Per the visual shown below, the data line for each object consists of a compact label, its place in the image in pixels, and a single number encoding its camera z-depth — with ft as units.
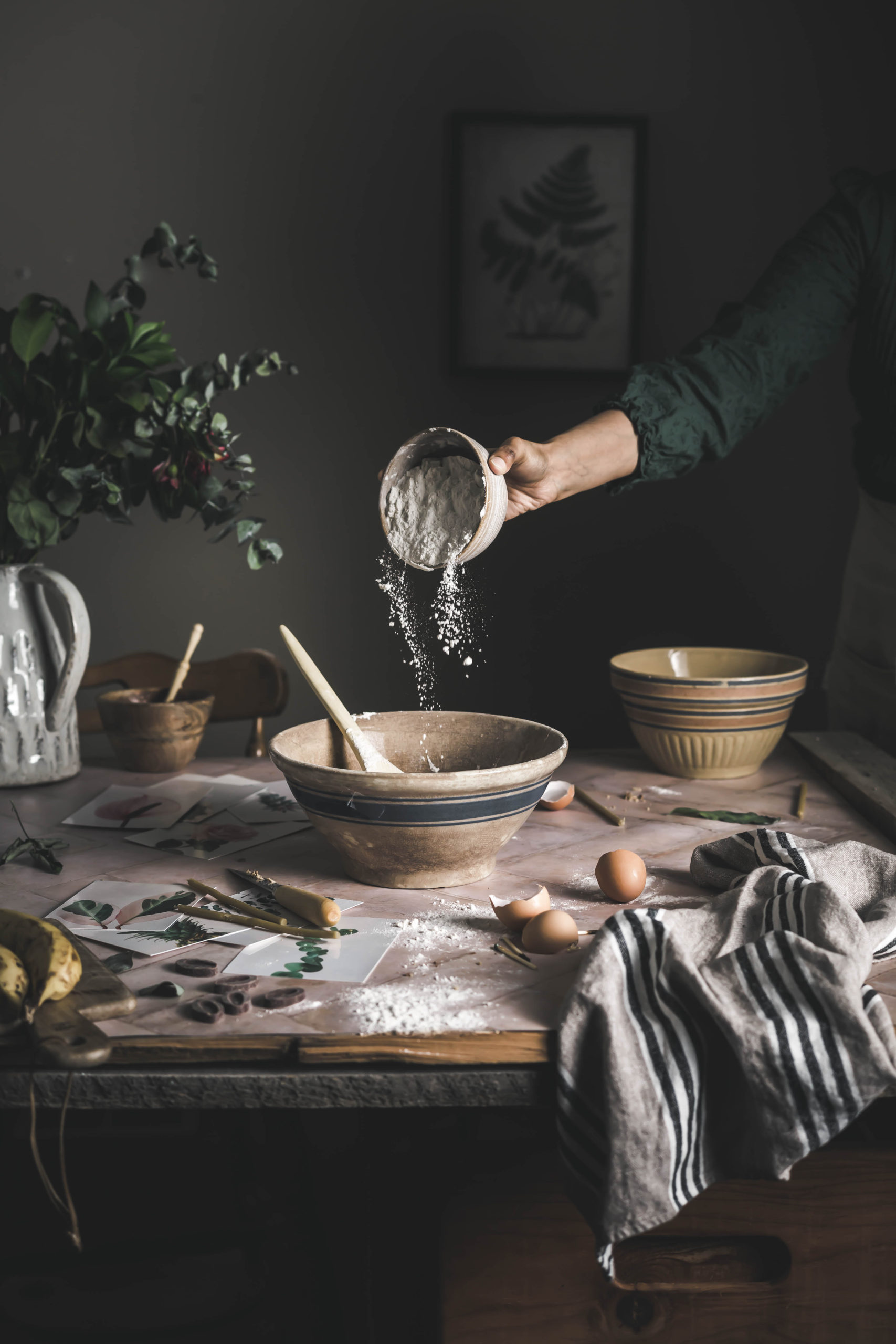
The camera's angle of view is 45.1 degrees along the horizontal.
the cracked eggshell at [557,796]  4.51
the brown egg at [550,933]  3.04
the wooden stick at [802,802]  4.43
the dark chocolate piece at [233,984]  2.80
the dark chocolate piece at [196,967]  2.92
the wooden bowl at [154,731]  5.12
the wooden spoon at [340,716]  3.96
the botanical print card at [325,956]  2.94
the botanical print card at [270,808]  4.41
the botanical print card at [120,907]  3.30
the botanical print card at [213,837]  4.04
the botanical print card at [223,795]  4.50
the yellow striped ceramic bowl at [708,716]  4.76
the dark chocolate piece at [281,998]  2.74
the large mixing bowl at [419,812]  3.29
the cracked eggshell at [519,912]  3.17
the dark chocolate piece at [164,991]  2.79
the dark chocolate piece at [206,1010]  2.66
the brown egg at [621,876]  3.43
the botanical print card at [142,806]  4.37
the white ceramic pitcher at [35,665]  4.73
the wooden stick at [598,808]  4.31
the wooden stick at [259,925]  3.18
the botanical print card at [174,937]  3.12
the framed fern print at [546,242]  7.32
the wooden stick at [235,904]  3.34
